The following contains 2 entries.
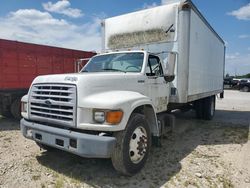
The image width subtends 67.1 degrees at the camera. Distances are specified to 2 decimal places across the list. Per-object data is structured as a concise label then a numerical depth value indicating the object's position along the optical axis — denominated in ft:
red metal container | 20.71
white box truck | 9.22
